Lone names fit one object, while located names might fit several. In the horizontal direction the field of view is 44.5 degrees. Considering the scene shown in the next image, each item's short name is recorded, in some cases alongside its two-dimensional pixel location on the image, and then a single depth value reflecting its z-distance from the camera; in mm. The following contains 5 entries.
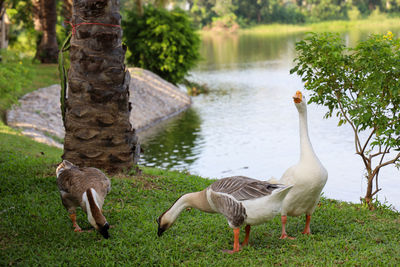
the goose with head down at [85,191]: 5914
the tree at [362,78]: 7656
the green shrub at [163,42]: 27688
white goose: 5953
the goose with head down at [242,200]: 5449
